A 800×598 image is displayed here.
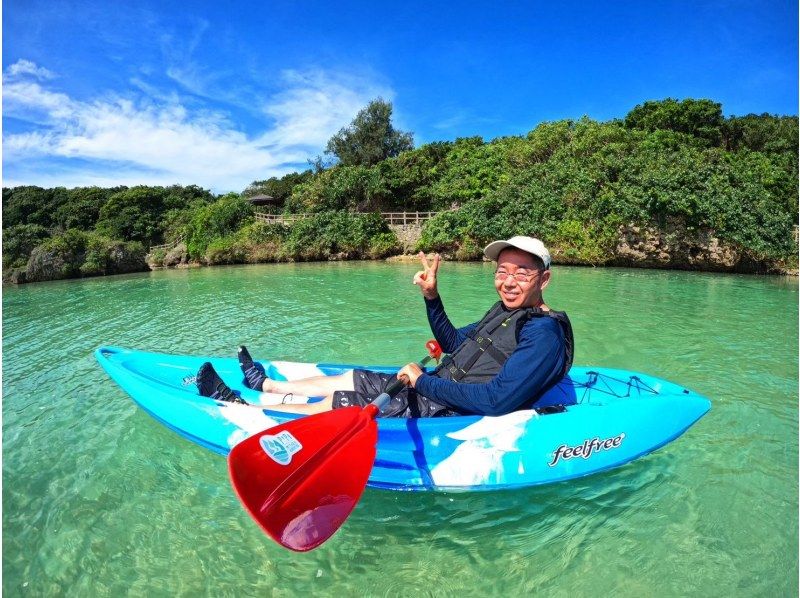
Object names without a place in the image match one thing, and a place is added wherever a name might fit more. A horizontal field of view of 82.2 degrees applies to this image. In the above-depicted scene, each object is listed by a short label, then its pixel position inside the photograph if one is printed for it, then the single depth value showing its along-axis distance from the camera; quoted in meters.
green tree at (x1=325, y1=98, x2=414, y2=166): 37.59
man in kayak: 2.47
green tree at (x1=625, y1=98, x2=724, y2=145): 28.31
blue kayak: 2.68
